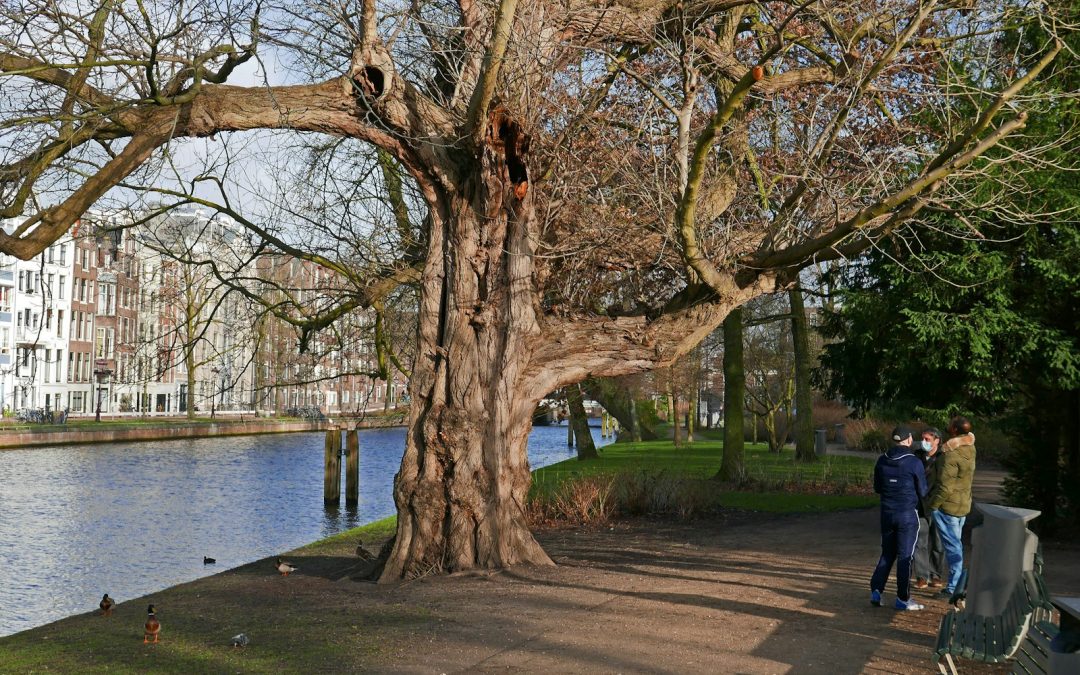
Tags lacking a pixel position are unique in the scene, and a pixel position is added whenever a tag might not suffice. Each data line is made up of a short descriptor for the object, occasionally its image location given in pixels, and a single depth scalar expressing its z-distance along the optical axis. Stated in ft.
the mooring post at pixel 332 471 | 95.96
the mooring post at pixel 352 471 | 95.20
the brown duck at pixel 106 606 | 40.55
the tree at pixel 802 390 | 105.40
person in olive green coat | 37.06
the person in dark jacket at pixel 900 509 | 34.32
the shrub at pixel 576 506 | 62.39
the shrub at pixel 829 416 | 170.32
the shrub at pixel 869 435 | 128.47
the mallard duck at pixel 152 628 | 31.48
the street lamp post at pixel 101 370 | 251.39
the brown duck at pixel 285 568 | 44.86
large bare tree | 34.47
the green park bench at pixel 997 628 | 22.02
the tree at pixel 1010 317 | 47.96
